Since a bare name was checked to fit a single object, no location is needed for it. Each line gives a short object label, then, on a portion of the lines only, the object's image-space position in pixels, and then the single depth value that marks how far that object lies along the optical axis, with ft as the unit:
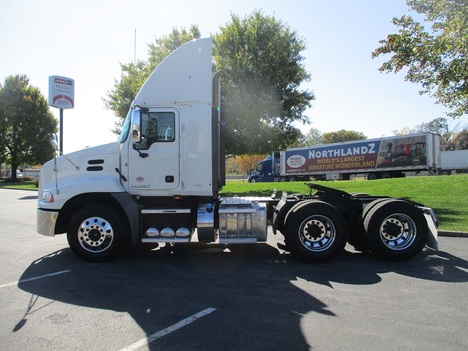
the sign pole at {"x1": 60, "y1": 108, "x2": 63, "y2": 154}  24.73
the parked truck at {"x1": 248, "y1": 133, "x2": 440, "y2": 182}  95.66
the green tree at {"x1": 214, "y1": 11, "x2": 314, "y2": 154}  66.85
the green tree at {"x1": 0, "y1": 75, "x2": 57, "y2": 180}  167.22
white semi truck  20.61
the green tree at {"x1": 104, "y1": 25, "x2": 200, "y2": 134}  72.84
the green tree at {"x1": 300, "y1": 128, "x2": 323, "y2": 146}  357.61
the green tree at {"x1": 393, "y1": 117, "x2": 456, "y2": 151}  258.16
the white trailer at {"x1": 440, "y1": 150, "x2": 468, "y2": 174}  148.41
